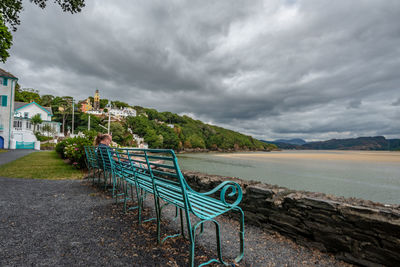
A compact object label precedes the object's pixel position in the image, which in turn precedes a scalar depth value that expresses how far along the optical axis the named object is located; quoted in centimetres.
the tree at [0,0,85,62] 738
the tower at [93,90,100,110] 10201
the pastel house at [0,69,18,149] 2409
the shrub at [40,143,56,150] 2700
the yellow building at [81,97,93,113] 9588
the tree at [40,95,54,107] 6596
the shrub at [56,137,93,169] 794
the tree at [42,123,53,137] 3641
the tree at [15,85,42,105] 5170
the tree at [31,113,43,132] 3381
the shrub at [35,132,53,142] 3366
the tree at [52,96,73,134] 6071
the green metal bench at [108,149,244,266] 170
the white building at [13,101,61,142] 3344
